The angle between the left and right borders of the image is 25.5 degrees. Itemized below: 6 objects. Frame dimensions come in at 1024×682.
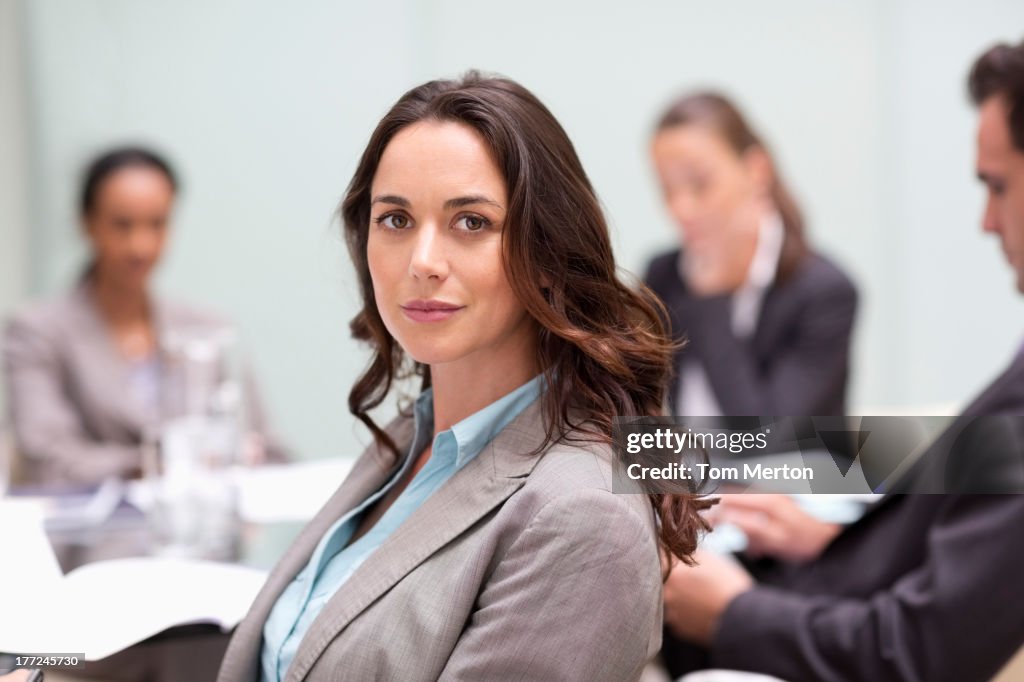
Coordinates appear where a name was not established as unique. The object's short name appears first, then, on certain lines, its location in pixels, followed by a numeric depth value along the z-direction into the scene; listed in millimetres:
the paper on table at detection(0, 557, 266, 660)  1628
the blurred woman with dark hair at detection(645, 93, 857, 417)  3180
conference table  1704
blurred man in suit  1855
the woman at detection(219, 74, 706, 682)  1508
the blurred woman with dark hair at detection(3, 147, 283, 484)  3049
